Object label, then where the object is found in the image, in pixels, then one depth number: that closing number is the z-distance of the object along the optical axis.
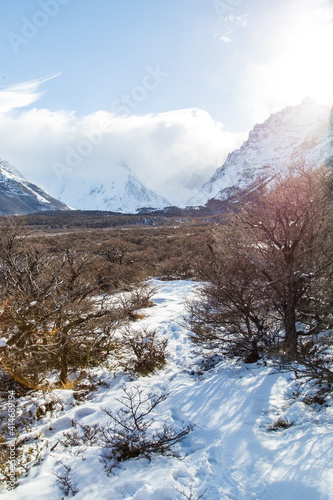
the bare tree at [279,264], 5.30
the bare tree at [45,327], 3.91
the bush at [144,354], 6.36
